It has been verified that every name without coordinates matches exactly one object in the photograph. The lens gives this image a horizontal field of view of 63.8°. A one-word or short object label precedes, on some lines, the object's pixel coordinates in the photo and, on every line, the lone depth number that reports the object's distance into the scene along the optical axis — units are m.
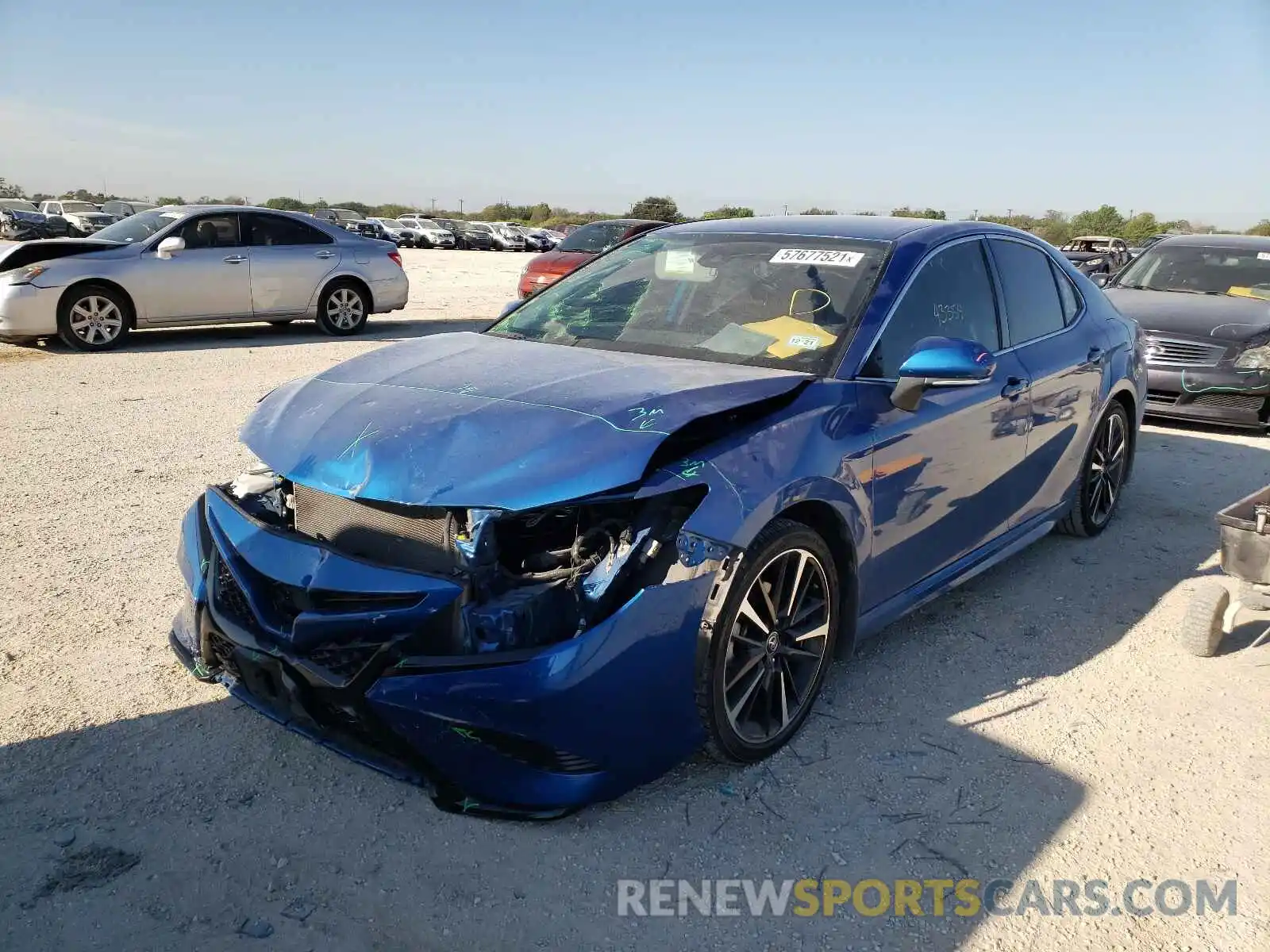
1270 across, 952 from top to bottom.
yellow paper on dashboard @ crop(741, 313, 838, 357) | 3.56
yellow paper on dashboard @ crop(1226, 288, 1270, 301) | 9.05
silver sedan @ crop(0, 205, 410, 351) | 10.42
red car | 14.38
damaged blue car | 2.63
